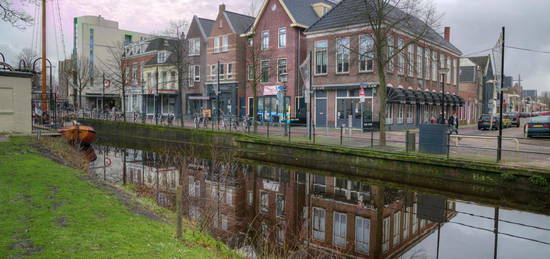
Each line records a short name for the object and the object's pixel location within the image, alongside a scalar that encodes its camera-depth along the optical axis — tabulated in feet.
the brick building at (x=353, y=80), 94.22
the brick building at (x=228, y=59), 131.85
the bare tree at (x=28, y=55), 182.95
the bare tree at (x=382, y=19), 62.23
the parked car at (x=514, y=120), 147.61
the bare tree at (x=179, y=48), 104.01
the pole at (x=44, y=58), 95.66
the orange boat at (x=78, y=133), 84.33
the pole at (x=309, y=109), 73.31
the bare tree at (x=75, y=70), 157.30
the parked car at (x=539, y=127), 80.94
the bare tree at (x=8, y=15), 36.88
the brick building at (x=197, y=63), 144.56
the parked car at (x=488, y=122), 114.77
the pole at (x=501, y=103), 48.57
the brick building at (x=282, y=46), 112.78
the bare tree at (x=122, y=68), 120.45
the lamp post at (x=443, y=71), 79.53
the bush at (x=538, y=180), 42.60
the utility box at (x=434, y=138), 54.34
